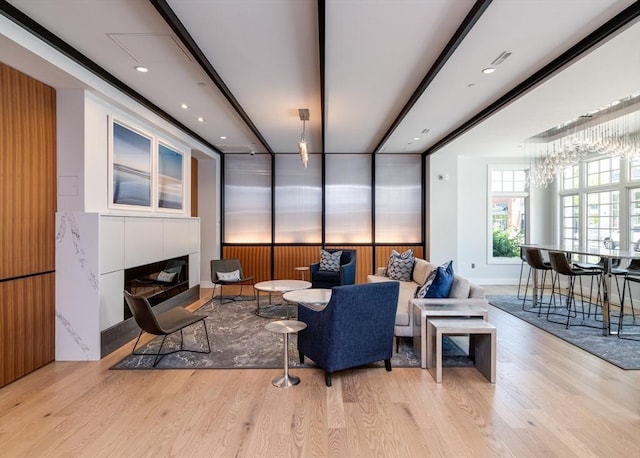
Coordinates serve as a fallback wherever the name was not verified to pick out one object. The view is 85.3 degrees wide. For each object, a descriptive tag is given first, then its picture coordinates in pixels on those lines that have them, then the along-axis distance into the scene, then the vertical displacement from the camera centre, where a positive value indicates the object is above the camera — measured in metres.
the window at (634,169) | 5.54 +0.93
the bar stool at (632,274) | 4.11 -0.59
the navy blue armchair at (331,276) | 5.69 -0.86
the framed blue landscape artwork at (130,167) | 3.97 +0.71
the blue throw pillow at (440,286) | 3.62 -0.63
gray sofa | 3.48 -0.75
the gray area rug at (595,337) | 3.44 -1.29
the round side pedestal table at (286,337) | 2.88 -0.93
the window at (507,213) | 7.59 +0.29
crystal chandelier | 4.79 +1.41
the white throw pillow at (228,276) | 5.77 -0.86
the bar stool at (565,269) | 4.55 -0.57
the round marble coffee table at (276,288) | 4.64 -0.85
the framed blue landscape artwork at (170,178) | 5.04 +0.71
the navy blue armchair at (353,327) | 2.81 -0.86
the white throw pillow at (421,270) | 4.77 -0.63
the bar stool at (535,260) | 5.22 -0.52
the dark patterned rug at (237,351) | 3.32 -1.32
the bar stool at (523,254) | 5.81 -0.49
